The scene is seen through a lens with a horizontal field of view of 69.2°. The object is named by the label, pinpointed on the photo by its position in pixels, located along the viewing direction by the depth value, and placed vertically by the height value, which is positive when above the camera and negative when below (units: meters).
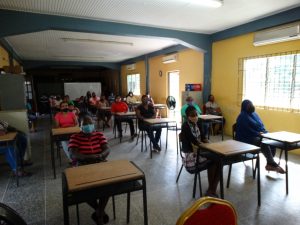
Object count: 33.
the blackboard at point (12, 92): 4.09 -0.07
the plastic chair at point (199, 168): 2.65 -1.02
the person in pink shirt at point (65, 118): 4.14 -0.59
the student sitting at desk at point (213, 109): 6.14 -0.71
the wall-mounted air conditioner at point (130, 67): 11.36 +1.02
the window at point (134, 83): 11.50 +0.14
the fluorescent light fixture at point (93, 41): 6.67 +1.45
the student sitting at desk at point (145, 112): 4.98 -0.64
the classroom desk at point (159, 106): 8.10 -0.80
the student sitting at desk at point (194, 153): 2.66 -0.83
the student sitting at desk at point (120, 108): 6.07 -0.67
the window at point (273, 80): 4.37 +0.05
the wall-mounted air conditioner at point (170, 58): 7.99 +1.00
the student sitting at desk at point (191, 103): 5.16 -0.55
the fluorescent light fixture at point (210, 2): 3.66 +1.38
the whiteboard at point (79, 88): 13.92 -0.10
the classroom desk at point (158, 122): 4.42 -0.75
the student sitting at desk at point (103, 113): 7.50 -0.92
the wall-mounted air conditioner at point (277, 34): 4.12 +0.98
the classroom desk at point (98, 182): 1.51 -0.69
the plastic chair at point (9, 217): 0.86 -0.52
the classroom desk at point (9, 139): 3.07 -0.72
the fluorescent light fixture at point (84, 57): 10.51 +1.48
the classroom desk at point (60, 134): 3.36 -0.73
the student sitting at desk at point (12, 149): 3.23 -0.95
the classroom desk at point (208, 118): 4.88 -0.76
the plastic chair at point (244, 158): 2.39 -0.86
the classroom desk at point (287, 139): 2.76 -0.74
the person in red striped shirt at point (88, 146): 2.43 -0.68
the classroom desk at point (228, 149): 2.28 -0.72
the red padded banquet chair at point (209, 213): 0.89 -0.55
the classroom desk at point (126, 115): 5.65 -0.76
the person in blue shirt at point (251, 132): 3.39 -0.76
